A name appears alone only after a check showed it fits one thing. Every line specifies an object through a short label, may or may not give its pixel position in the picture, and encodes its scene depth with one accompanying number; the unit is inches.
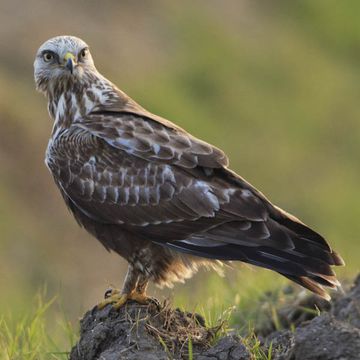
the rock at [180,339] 498.9
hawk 581.3
